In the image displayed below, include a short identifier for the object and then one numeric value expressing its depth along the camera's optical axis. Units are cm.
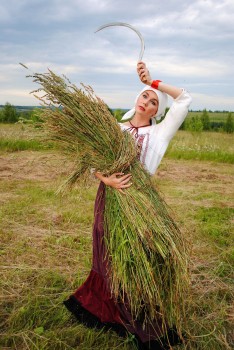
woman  206
